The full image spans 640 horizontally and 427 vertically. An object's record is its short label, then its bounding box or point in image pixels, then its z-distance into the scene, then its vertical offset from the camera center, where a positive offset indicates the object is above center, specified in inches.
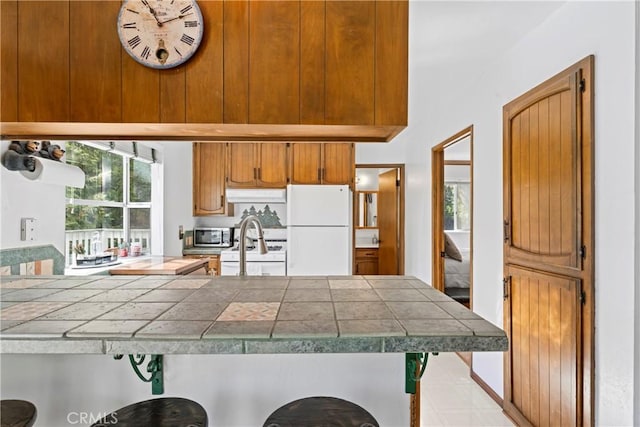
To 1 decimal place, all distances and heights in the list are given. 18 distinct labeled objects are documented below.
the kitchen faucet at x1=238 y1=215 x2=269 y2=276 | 62.1 -5.4
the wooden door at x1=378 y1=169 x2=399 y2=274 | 189.5 -4.2
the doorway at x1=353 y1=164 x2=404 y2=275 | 188.5 -3.4
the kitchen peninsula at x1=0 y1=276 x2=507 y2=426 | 32.3 -11.8
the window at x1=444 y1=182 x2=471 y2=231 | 234.5 +8.6
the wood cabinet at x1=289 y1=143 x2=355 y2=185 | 157.2 +24.2
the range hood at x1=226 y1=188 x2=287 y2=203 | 155.0 +9.3
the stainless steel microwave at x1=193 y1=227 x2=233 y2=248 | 163.2 -11.0
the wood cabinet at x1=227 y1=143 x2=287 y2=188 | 158.1 +23.8
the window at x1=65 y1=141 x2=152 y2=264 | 100.2 +4.0
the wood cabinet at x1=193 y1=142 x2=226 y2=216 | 160.9 +15.9
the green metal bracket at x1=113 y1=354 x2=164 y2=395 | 42.7 -20.9
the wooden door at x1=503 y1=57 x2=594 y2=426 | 62.6 -7.8
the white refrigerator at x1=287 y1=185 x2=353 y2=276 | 144.4 -7.0
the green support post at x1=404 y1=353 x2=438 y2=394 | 43.8 -21.2
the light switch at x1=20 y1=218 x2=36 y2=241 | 71.1 -3.1
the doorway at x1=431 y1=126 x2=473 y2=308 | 139.2 -0.6
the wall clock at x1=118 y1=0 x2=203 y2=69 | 50.6 +28.3
